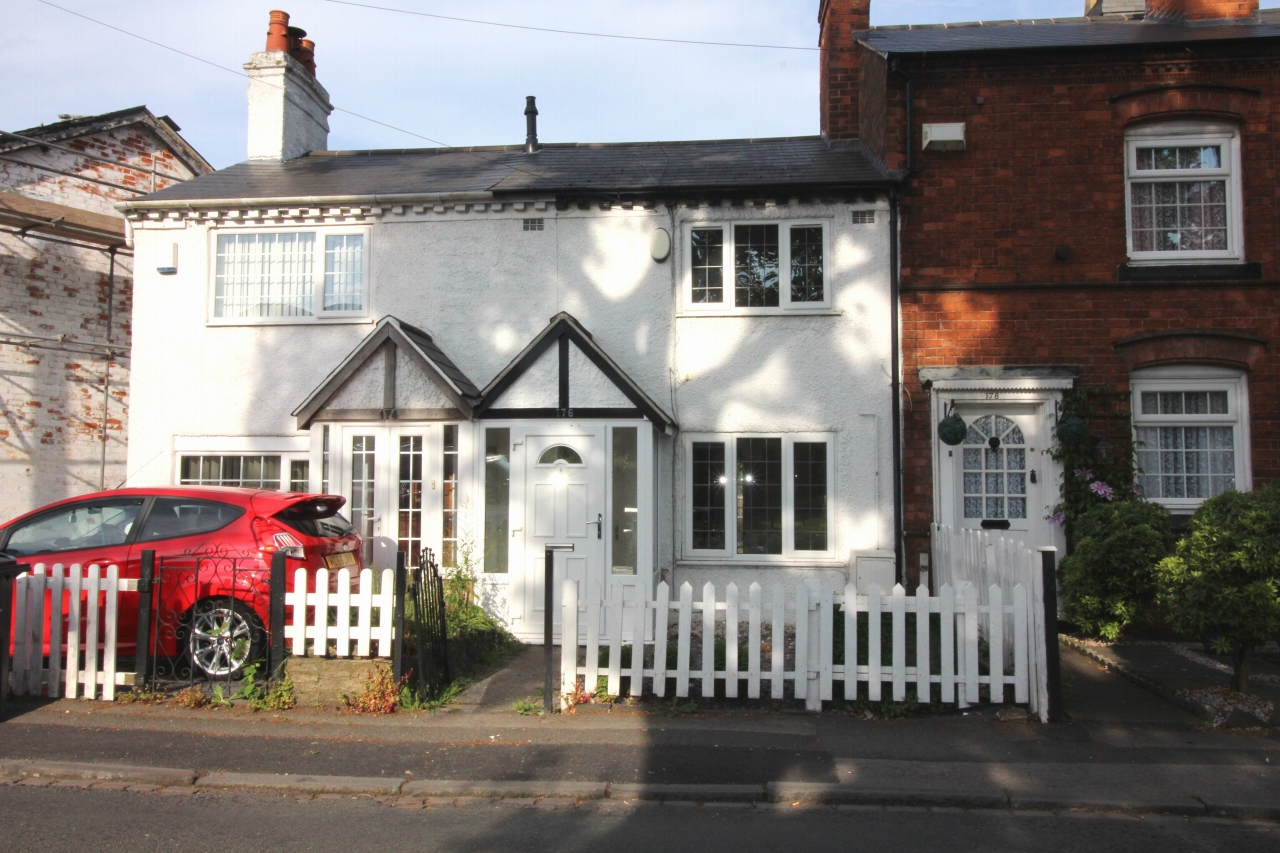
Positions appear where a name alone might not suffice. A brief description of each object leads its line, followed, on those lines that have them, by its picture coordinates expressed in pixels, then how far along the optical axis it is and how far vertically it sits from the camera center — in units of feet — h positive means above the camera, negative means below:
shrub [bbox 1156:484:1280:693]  21.88 -2.29
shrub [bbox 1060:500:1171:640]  30.09 -2.85
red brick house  34.42 +8.61
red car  24.99 -1.91
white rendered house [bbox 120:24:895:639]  34.04 +4.89
